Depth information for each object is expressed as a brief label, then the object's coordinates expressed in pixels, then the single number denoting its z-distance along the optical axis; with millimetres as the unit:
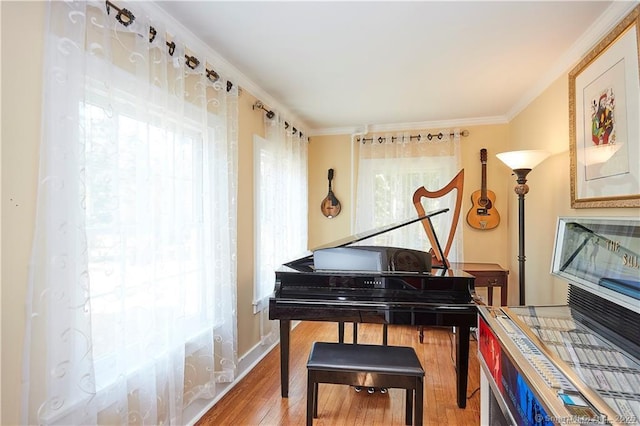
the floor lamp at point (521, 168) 2461
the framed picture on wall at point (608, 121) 1643
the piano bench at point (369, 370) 1745
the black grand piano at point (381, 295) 2135
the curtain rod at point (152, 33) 1479
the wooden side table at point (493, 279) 3246
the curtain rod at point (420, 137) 3885
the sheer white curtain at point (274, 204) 2969
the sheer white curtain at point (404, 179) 3871
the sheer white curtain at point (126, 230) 1221
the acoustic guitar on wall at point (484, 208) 3773
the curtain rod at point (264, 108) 2898
